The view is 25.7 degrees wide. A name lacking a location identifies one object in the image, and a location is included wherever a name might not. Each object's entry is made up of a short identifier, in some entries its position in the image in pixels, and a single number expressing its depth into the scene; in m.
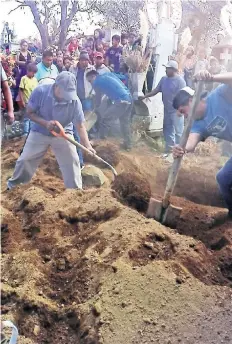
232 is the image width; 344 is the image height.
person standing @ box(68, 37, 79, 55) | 9.93
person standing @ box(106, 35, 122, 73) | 9.82
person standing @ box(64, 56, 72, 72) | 8.83
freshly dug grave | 5.34
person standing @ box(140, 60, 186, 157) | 8.91
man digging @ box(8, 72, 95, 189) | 5.66
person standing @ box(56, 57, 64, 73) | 8.93
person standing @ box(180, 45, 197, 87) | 10.29
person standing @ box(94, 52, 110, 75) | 8.65
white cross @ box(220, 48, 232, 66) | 10.41
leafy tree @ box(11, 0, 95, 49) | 8.95
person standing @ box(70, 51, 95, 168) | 8.52
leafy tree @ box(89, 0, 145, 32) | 11.11
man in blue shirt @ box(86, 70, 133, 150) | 8.52
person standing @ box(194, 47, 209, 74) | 10.24
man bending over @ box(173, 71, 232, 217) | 5.04
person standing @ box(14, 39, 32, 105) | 8.88
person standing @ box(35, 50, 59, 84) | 8.01
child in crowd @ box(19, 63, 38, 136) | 8.32
